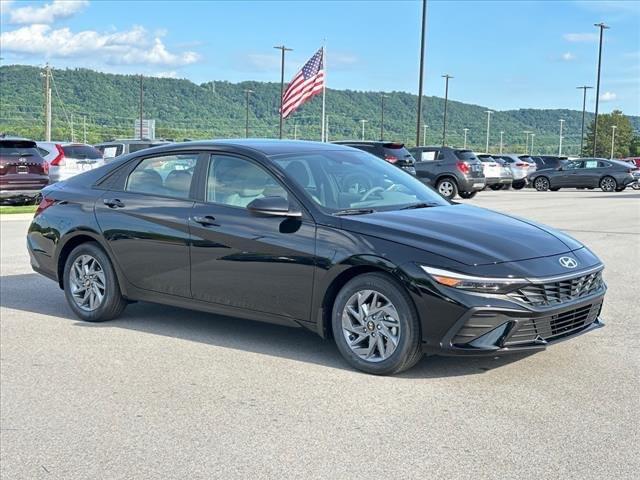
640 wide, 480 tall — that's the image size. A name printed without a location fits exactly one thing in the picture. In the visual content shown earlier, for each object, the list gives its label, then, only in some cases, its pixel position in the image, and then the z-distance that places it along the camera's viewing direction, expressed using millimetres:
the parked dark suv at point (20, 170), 17906
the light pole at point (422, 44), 34812
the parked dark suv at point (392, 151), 22703
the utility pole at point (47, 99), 55438
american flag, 34000
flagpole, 34594
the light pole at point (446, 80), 78438
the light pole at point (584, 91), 82125
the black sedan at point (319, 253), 5012
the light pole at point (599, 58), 56750
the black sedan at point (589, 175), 34125
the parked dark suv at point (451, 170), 25578
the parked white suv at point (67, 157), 21072
